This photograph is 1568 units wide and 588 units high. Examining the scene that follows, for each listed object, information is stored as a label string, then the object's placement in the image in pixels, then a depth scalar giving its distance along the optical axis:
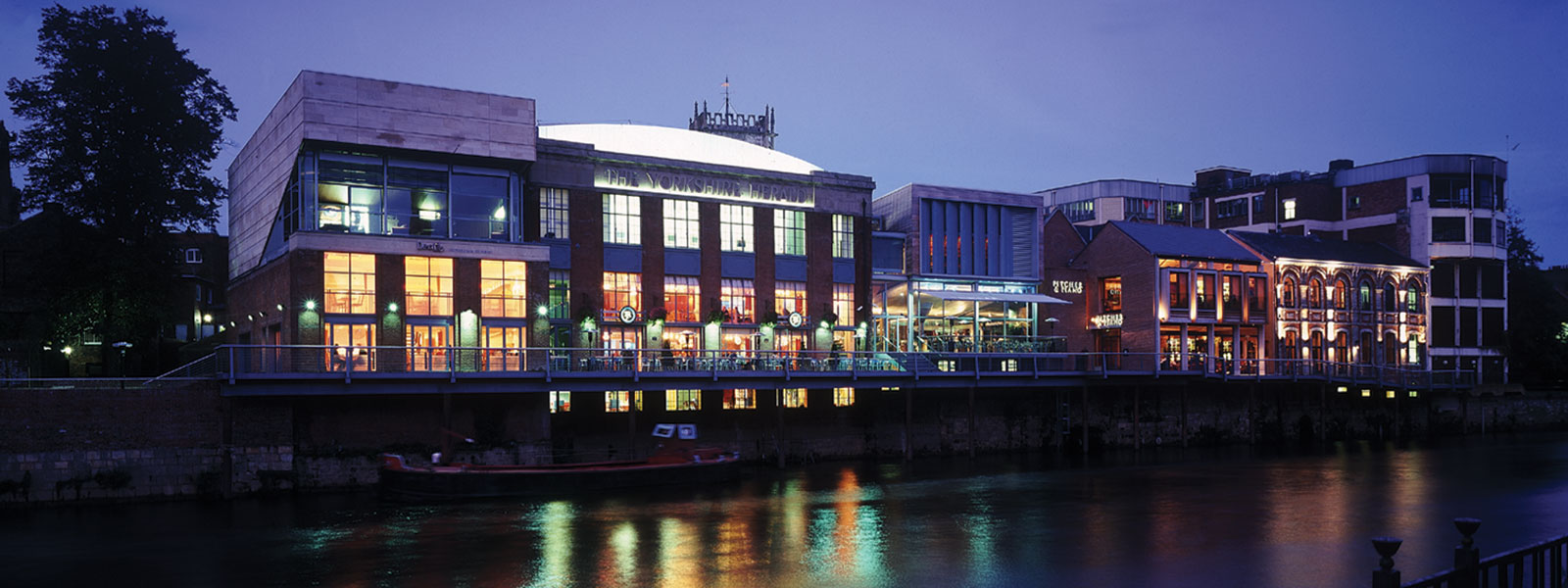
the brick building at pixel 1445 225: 70.19
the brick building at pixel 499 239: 41.00
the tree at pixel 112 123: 46.03
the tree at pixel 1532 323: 75.38
